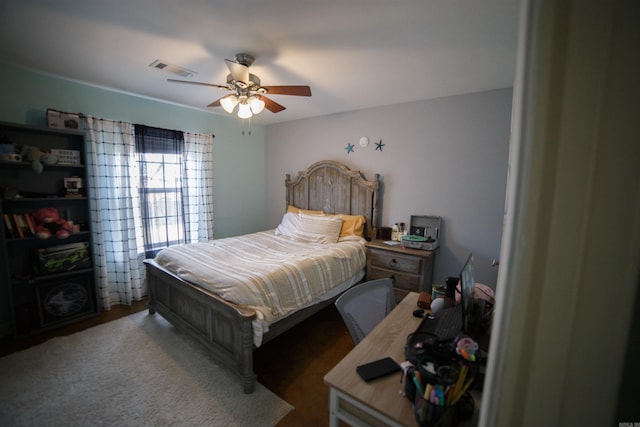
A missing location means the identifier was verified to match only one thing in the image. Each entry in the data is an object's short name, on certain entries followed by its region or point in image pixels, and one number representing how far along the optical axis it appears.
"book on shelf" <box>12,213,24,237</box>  2.26
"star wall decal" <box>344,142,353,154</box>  3.45
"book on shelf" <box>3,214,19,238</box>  2.22
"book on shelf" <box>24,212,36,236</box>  2.32
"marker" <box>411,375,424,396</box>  0.74
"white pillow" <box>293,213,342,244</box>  3.09
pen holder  0.72
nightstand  2.58
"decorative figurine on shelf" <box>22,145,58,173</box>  2.29
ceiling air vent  2.11
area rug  1.56
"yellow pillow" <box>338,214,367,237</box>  3.16
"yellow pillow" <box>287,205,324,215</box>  3.63
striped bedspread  1.84
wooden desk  0.83
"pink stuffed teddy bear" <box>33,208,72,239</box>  2.35
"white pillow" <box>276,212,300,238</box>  3.44
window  3.04
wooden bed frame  1.75
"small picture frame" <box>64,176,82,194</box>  2.53
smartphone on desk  0.94
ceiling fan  1.94
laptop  1.09
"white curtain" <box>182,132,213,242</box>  3.43
